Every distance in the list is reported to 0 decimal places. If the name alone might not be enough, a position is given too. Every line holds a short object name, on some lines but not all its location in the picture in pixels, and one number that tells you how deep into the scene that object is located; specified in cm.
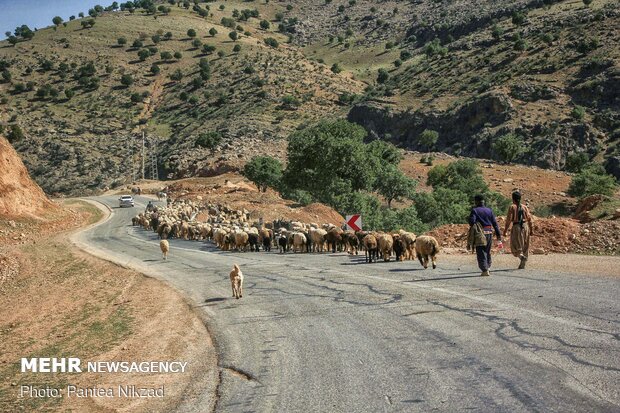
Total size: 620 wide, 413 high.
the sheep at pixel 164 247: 2720
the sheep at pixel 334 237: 2633
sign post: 2586
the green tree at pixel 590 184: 4954
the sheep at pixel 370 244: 2066
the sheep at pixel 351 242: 2433
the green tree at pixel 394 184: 5928
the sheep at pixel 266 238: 2976
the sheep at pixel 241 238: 2958
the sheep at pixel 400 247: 2048
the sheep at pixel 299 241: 2738
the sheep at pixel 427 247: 1712
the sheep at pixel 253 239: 2989
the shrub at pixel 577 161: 6625
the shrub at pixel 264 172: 6888
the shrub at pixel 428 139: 8144
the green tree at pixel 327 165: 5219
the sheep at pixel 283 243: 2808
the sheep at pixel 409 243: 2036
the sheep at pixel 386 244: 2062
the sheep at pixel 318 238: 2712
